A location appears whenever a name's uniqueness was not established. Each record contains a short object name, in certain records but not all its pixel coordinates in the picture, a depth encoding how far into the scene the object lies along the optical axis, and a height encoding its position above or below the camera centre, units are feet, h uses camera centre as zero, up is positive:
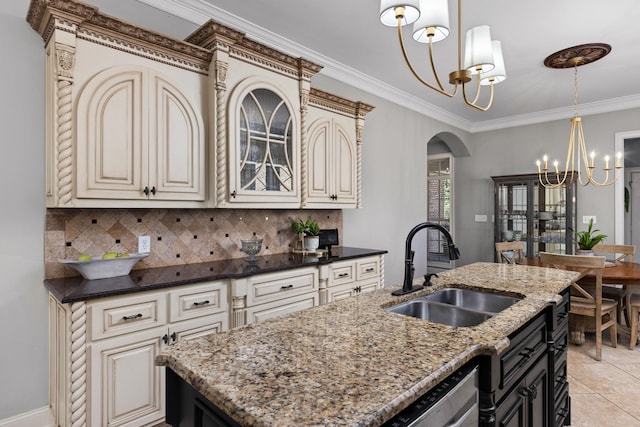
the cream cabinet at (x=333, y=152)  10.30 +1.83
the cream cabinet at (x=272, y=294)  7.49 -1.84
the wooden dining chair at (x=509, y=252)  14.13 -1.57
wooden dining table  10.31 -1.88
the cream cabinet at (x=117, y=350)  5.61 -2.30
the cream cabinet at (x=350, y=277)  9.41 -1.81
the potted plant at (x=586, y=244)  12.91 -1.11
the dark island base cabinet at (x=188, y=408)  2.86 -1.66
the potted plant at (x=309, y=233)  10.30 -0.59
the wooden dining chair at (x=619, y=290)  11.92 -2.64
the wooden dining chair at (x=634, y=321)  10.75 -3.21
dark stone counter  5.79 -1.23
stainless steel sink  5.83 -1.43
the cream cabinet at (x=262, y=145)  8.18 +1.65
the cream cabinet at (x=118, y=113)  6.14 +1.89
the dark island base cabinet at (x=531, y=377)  3.75 -2.13
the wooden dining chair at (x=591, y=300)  10.25 -2.61
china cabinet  16.33 -0.05
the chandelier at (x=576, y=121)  10.99 +3.72
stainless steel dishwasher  2.78 -1.60
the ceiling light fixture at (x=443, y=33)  5.01 +2.82
